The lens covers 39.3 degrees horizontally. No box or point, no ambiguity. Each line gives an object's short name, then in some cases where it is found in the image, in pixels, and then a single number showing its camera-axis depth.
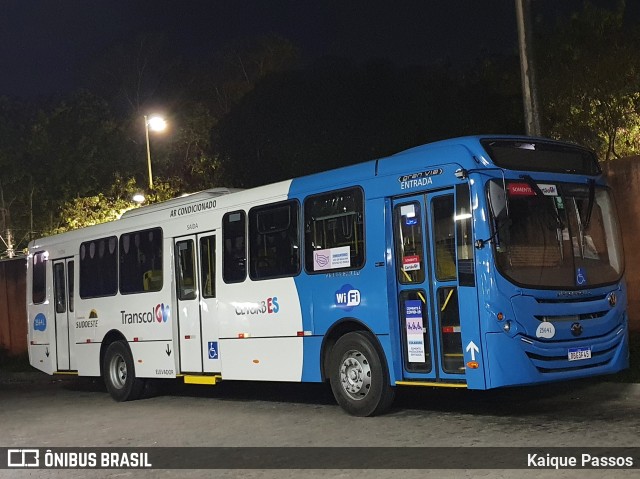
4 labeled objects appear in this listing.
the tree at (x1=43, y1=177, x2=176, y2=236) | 35.84
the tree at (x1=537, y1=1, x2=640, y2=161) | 24.88
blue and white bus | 9.82
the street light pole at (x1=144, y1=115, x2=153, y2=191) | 29.73
